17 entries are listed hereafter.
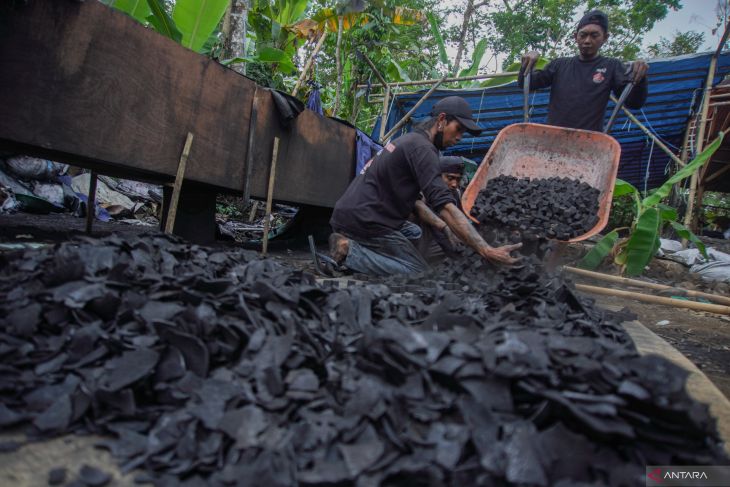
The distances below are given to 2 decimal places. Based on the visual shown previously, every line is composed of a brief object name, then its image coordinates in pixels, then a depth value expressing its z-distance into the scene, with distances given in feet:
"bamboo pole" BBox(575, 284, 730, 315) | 9.72
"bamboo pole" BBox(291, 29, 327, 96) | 20.08
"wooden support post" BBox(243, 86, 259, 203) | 13.20
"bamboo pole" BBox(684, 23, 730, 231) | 18.61
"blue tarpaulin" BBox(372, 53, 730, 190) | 20.02
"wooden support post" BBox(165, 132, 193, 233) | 11.12
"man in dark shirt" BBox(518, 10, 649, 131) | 13.30
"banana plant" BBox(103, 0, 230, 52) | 13.15
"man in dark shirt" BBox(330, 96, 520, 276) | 10.19
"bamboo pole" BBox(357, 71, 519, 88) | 20.88
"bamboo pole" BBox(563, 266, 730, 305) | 10.93
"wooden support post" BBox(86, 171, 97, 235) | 12.46
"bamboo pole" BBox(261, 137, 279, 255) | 14.01
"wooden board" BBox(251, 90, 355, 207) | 13.94
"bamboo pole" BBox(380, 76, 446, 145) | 22.06
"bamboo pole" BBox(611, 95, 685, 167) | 18.16
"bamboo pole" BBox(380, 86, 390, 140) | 23.58
